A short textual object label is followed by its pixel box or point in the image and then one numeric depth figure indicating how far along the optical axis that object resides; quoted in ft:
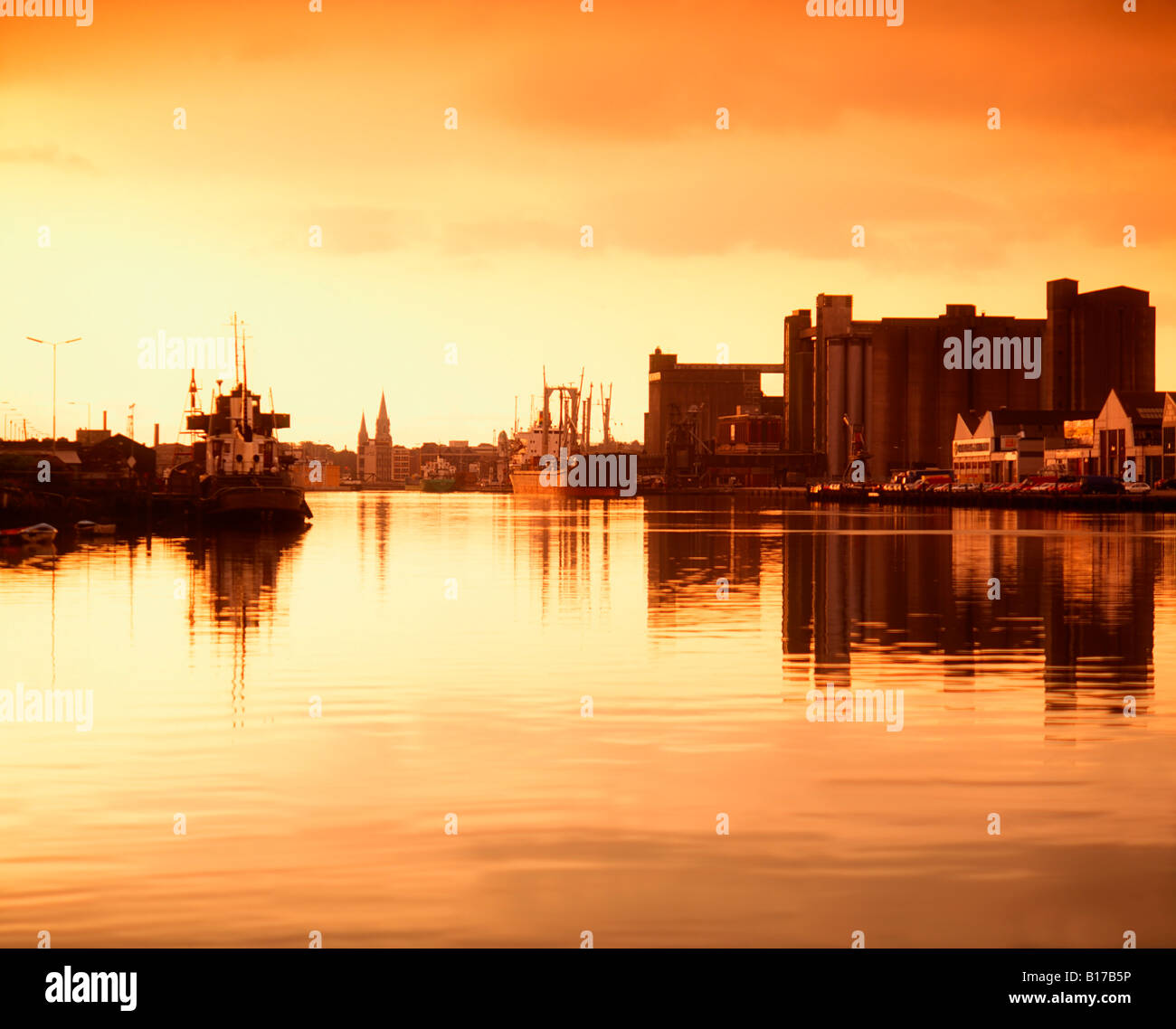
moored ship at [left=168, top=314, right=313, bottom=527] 345.92
